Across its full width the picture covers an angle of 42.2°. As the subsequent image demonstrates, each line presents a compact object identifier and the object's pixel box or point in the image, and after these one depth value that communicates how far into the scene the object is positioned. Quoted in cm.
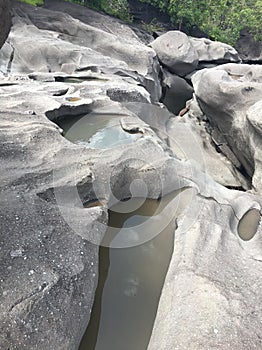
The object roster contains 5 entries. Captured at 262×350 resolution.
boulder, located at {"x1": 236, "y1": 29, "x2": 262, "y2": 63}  2878
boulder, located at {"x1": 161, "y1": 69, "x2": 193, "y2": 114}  1994
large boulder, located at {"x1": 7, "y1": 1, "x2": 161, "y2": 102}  1400
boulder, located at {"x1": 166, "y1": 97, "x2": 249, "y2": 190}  1023
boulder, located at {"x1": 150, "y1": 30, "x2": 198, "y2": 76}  1922
